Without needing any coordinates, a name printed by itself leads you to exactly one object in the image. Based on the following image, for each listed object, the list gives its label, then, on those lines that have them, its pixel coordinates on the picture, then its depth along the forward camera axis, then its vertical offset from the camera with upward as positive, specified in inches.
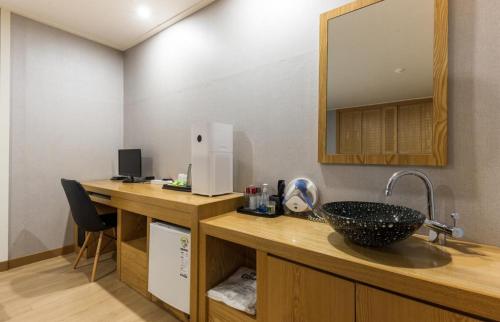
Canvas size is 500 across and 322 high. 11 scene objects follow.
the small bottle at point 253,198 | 69.0 -11.1
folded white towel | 52.8 -31.9
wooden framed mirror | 48.3 +17.9
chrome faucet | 44.8 -7.3
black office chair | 82.2 -18.5
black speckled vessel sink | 36.8 -10.7
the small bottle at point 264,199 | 67.2 -11.2
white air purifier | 69.8 +0.5
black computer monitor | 109.5 -1.8
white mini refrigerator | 62.7 -29.3
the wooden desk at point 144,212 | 60.3 -15.8
